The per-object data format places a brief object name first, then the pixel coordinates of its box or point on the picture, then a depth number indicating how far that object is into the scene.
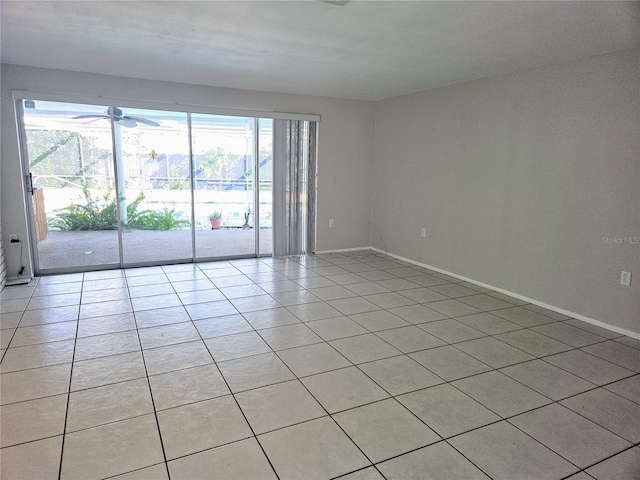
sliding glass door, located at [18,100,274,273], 4.86
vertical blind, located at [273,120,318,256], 5.43
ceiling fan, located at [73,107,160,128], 4.81
